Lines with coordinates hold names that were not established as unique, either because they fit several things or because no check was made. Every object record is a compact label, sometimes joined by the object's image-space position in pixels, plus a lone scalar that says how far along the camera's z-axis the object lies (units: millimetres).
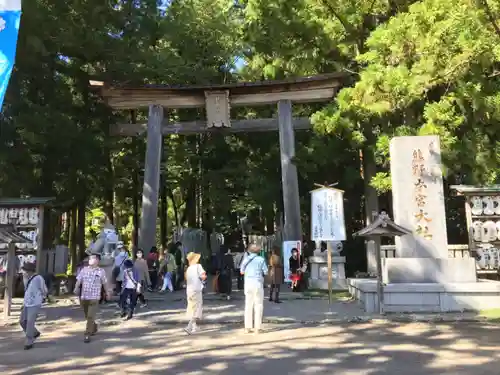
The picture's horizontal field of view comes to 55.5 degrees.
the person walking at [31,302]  7301
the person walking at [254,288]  8016
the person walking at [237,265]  15555
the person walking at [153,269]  14321
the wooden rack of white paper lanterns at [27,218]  13195
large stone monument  9836
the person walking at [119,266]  11020
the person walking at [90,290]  7840
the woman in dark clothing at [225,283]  13117
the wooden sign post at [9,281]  9922
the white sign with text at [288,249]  14422
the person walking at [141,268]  10376
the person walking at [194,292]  8234
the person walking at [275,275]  11508
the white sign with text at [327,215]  12688
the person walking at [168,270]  13914
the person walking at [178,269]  14711
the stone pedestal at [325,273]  14491
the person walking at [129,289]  9609
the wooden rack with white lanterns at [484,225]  12586
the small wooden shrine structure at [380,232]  9594
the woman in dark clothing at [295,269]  13859
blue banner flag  7602
